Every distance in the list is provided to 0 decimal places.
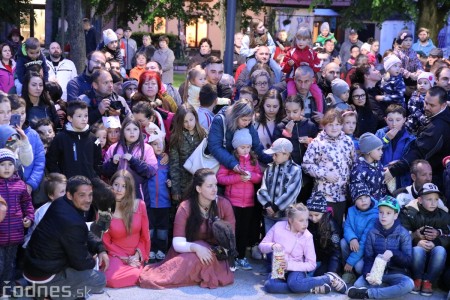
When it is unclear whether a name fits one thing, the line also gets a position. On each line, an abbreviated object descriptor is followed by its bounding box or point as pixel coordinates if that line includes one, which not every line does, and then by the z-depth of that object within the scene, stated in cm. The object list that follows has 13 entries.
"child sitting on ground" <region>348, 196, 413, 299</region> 645
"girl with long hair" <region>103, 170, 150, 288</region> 654
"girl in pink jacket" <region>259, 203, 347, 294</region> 639
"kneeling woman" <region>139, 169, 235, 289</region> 647
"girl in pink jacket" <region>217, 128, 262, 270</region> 711
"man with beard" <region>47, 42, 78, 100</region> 986
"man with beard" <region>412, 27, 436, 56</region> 1335
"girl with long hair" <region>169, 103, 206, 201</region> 733
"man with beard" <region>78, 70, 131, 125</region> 770
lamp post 783
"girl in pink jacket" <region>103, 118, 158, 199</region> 695
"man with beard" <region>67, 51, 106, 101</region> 805
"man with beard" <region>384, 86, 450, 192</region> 743
